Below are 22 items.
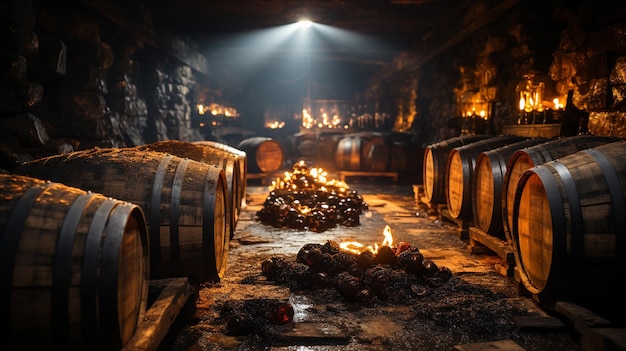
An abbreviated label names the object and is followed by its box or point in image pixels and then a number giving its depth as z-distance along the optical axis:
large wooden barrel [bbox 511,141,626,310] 2.52
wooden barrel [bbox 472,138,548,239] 4.18
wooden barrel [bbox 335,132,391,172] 10.60
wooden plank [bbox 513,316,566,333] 2.75
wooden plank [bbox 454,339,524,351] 2.43
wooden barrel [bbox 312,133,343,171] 11.92
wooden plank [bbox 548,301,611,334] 2.45
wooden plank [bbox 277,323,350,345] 2.63
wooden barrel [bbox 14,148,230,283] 2.78
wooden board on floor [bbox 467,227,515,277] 3.77
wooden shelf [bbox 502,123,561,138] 5.26
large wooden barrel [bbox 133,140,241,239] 4.35
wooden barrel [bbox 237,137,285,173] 10.36
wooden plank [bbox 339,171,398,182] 10.64
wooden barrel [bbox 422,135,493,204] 6.15
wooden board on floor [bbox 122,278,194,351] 2.00
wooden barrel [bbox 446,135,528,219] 5.04
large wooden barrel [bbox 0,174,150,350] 1.64
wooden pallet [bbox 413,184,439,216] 7.07
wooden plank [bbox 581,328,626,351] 2.20
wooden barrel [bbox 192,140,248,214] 6.33
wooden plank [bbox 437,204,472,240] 5.22
